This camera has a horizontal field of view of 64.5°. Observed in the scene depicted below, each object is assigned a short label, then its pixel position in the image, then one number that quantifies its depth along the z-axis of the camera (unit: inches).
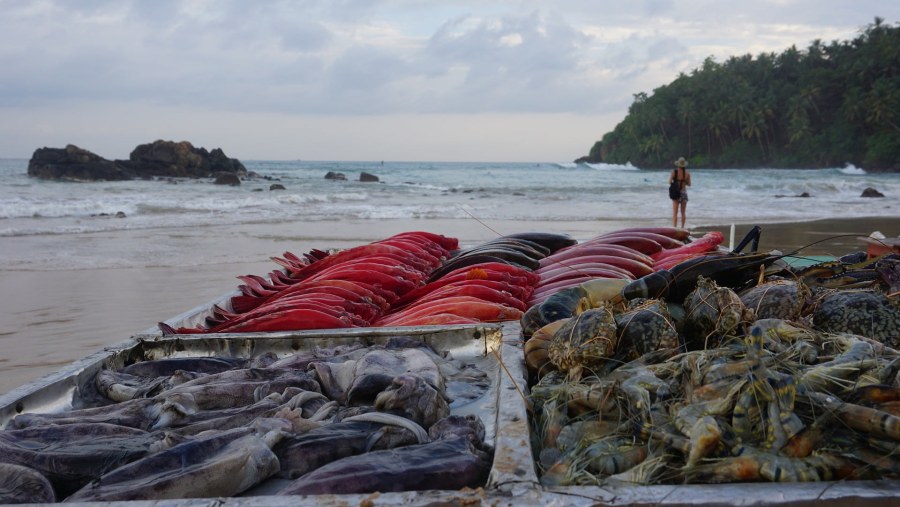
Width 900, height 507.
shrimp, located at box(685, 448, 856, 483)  80.3
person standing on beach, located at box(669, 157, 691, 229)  631.2
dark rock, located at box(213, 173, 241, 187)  1636.3
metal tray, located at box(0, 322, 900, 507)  75.5
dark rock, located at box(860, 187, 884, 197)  1146.7
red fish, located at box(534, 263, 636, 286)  209.3
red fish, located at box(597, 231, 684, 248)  261.9
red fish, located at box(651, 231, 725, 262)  244.8
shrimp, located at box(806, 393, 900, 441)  81.1
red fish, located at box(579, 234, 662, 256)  254.2
